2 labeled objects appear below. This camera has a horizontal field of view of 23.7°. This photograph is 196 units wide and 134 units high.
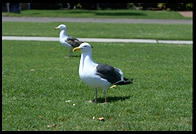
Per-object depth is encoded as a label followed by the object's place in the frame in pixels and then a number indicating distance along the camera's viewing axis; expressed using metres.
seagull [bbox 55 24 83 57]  12.76
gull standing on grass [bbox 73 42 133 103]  6.73
